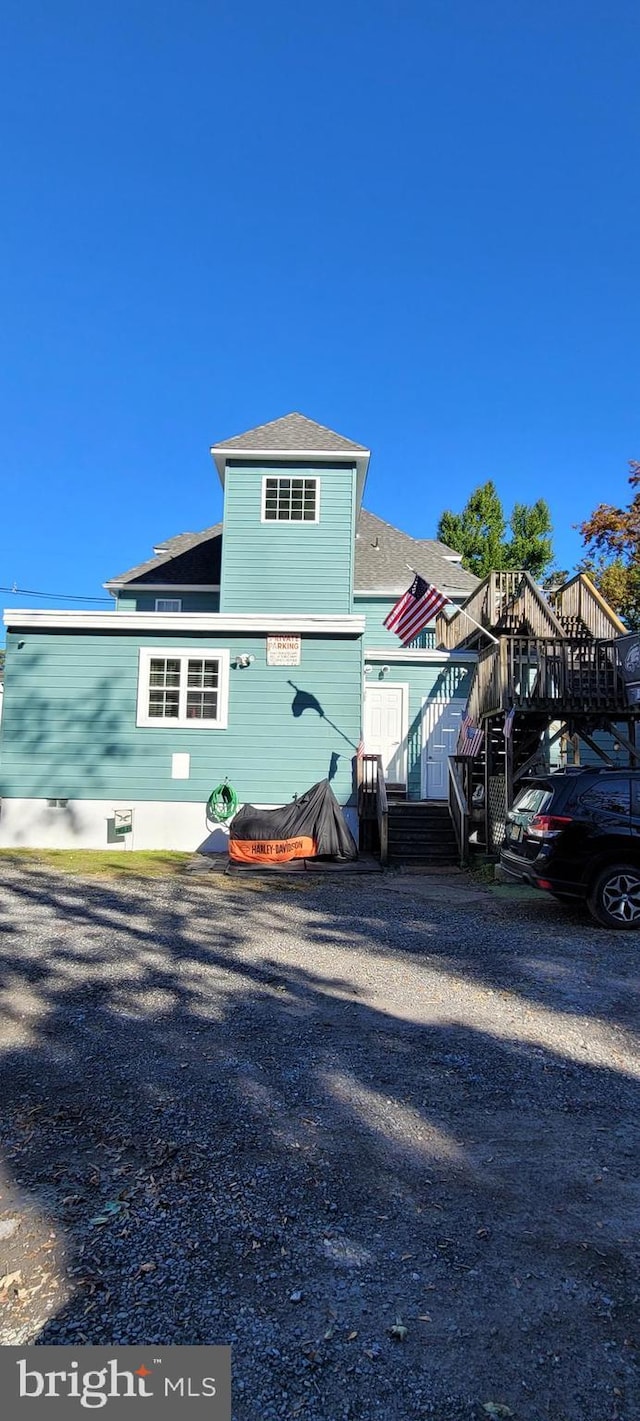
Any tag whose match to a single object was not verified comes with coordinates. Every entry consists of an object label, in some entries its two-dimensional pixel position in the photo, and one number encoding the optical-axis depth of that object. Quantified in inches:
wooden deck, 461.1
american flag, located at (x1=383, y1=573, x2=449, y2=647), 504.7
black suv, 287.1
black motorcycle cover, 440.8
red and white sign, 510.0
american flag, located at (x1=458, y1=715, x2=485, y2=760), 544.1
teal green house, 504.1
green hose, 493.4
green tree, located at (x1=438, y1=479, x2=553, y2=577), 1289.4
